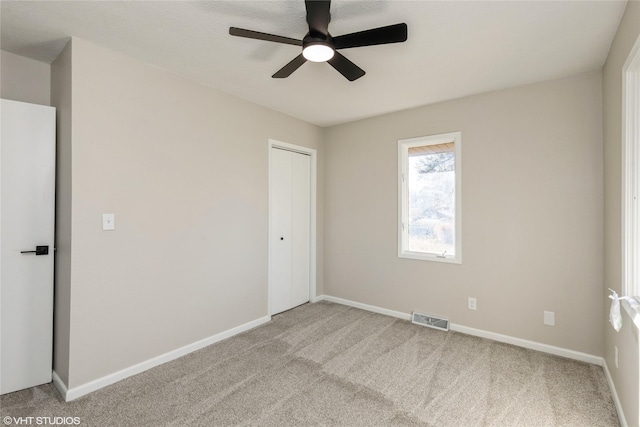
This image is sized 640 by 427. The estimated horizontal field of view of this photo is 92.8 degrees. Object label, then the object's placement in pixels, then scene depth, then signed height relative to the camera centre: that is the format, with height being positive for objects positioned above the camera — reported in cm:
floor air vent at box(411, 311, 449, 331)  331 -118
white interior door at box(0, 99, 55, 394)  212 -20
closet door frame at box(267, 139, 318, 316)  429 -21
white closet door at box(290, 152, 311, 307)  406 -14
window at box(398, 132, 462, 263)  329 +20
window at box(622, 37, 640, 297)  173 +22
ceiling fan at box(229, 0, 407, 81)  157 +101
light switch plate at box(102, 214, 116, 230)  226 -5
